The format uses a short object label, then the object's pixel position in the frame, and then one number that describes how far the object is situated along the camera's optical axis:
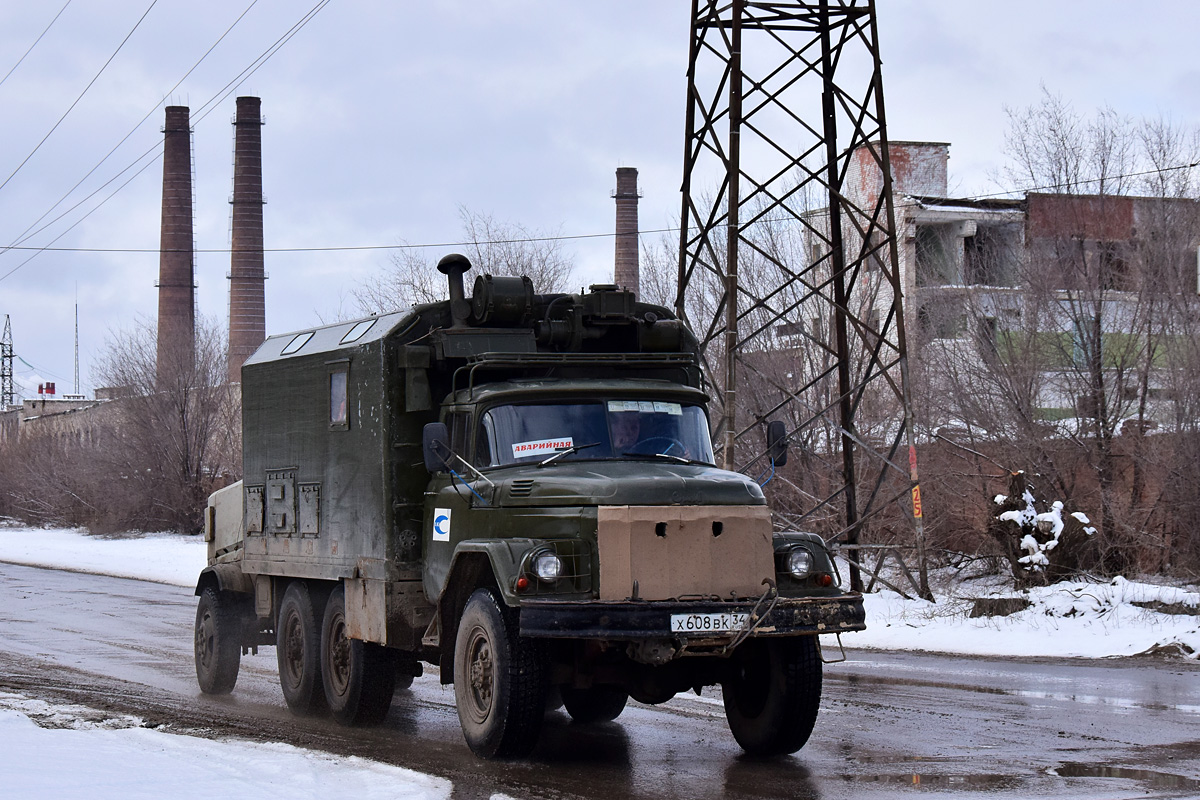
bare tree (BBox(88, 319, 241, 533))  49.19
